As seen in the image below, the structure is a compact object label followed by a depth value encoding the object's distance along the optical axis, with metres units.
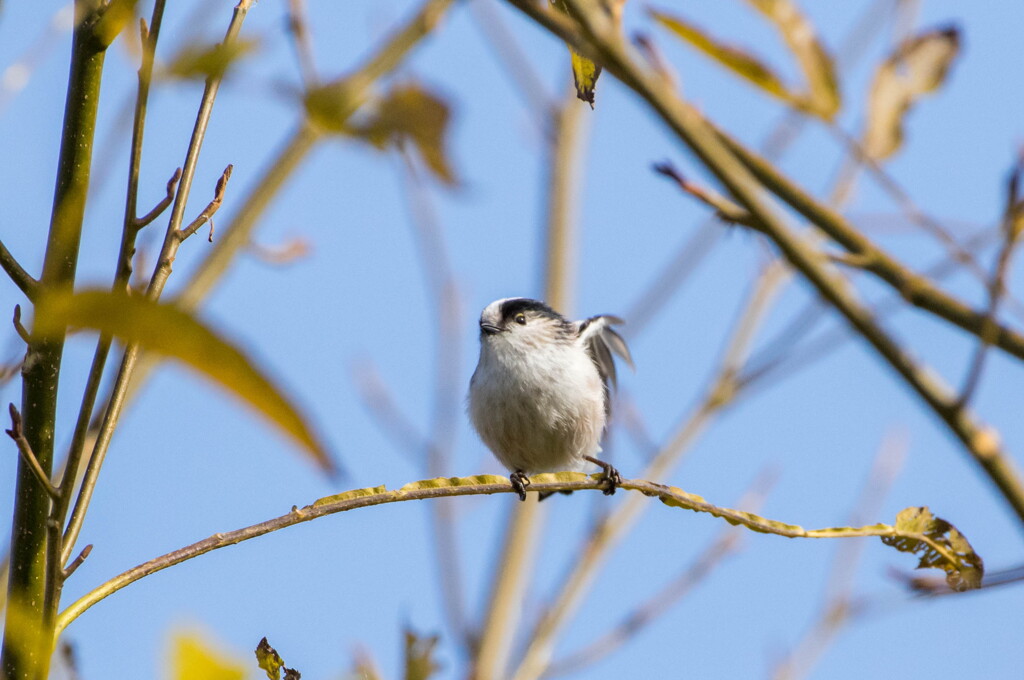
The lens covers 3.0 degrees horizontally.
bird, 6.81
